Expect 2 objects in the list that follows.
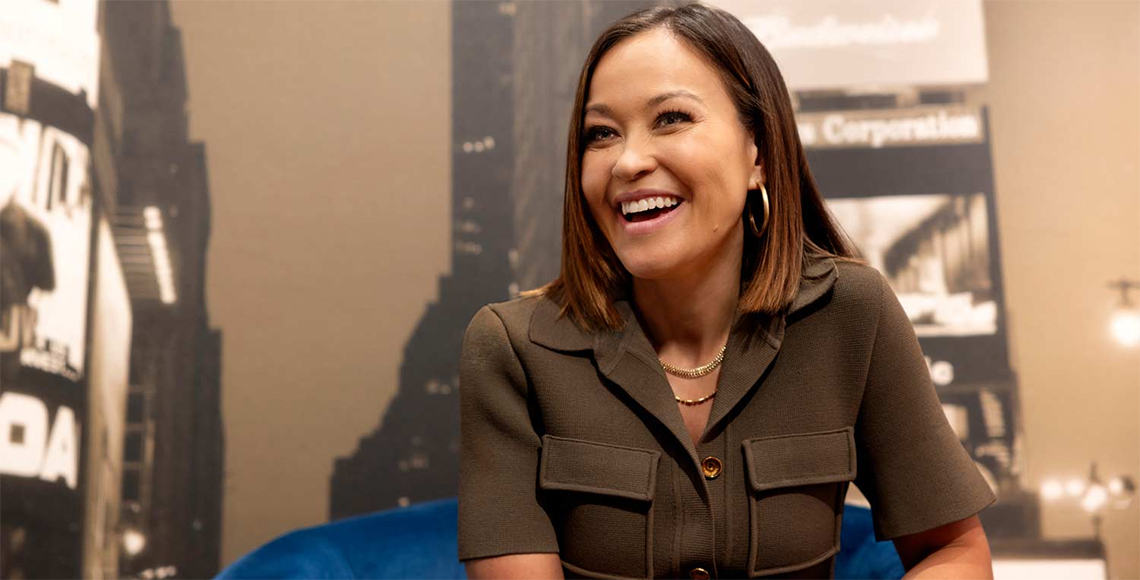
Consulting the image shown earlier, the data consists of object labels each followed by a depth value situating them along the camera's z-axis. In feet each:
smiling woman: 4.40
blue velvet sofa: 5.26
